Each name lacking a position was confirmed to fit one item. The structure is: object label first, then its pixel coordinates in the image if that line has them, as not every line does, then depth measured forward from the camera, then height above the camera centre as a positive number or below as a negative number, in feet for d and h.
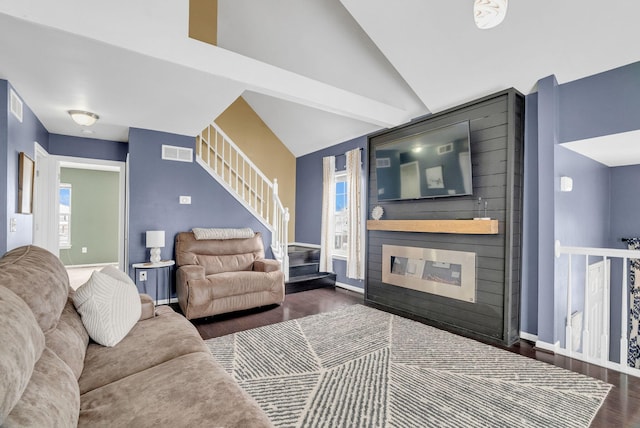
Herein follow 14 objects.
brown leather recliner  11.51 -2.47
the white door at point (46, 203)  13.82 +0.41
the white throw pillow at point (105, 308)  5.64 -1.81
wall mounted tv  10.59 +2.05
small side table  12.38 -2.13
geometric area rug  5.98 -3.85
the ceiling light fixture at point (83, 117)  11.39 +3.57
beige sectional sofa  2.80 -2.35
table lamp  12.78 -1.13
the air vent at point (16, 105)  9.33 +3.32
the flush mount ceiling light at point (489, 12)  5.67 +3.90
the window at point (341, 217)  17.69 +0.00
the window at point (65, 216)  22.31 -0.27
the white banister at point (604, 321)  7.88 -2.86
